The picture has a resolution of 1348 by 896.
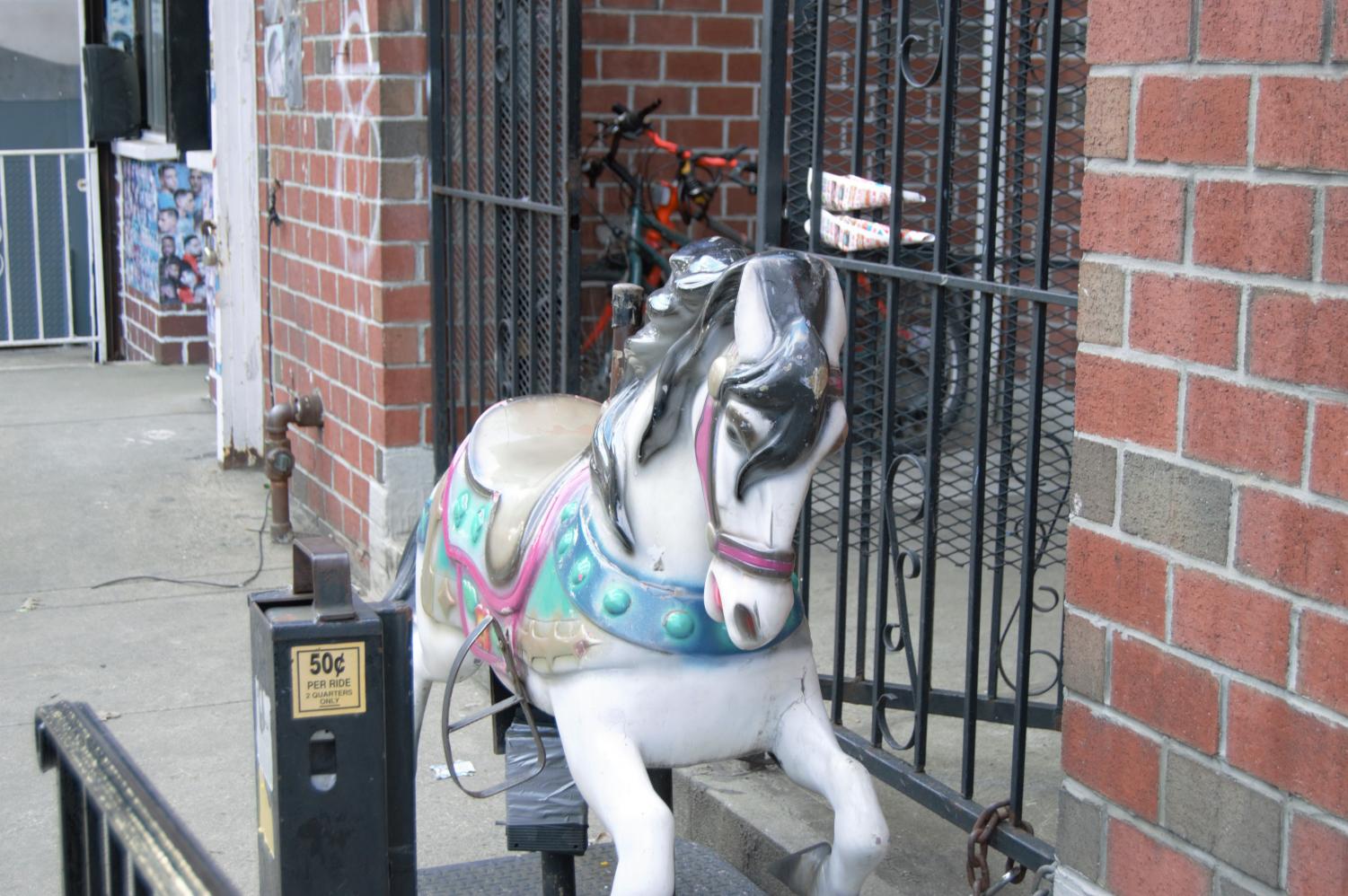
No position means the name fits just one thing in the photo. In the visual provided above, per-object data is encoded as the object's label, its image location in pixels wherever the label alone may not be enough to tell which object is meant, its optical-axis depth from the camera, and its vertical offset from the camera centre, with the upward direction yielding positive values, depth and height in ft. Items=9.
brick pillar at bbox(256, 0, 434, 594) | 17.02 -1.14
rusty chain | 9.61 -4.14
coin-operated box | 5.01 -1.81
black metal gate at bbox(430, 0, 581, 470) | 14.21 -0.41
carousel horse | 7.05 -1.97
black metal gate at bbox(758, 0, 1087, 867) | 9.34 -1.58
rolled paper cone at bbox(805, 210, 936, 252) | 10.96 -0.49
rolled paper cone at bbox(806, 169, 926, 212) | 10.91 -0.21
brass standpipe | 19.54 -3.39
